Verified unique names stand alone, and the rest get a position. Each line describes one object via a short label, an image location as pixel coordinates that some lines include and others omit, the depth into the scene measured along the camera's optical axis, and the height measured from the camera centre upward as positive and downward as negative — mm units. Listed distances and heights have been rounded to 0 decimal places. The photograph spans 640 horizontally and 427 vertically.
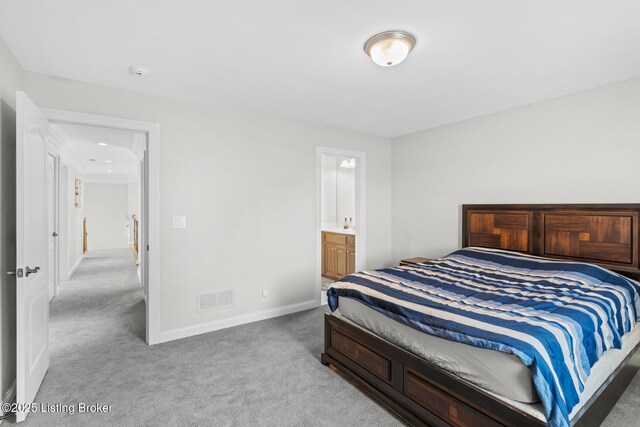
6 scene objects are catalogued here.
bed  1508 -811
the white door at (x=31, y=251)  1911 -247
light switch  3219 -72
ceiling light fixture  2032 +1119
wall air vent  3371 -939
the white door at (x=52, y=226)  4617 -171
